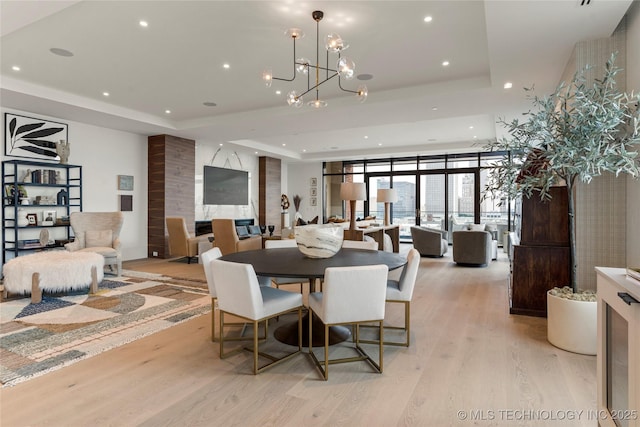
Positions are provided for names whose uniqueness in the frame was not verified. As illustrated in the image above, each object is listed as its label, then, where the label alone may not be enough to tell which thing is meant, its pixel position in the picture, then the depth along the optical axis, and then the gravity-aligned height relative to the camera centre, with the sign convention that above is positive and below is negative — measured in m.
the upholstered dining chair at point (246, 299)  2.38 -0.64
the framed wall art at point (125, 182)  7.34 +0.60
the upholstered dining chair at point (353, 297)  2.29 -0.57
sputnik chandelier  2.93 +1.37
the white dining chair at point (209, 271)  2.98 -0.51
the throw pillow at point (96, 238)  5.85 -0.45
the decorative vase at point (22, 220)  5.83 -0.15
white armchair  5.63 -0.39
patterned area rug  2.66 -1.09
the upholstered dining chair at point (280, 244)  3.95 -0.38
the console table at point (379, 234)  5.72 -0.44
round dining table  2.53 -0.42
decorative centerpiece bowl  2.97 -0.26
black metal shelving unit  5.60 +0.26
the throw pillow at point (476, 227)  7.99 -0.39
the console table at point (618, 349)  1.18 -0.53
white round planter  2.75 -0.92
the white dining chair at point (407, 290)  2.91 -0.66
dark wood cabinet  3.61 -0.45
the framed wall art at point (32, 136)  5.69 +1.27
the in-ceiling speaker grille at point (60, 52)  4.02 +1.84
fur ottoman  4.12 -0.76
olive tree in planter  2.49 +0.44
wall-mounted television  9.40 +0.69
